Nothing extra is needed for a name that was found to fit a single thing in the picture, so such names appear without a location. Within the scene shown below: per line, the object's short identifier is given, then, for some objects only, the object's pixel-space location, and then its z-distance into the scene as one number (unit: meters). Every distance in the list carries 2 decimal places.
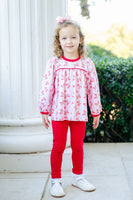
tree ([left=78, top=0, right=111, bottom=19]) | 7.86
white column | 2.92
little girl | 2.29
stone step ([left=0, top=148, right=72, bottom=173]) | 2.90
